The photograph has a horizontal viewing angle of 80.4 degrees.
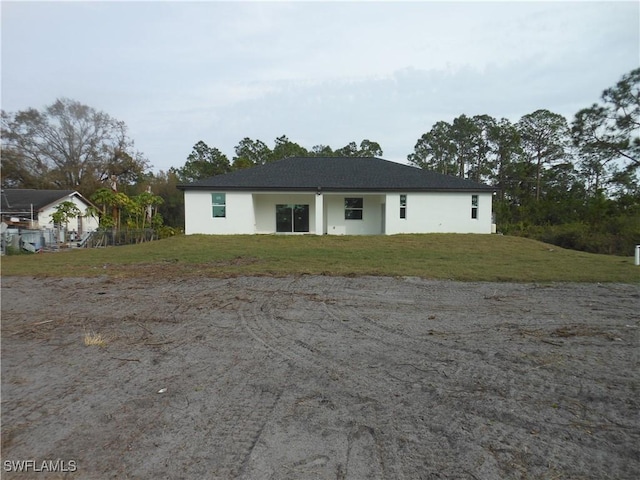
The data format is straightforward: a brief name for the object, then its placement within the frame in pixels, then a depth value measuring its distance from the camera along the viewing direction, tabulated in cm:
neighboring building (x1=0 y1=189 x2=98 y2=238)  2881
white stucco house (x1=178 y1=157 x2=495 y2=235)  2130
